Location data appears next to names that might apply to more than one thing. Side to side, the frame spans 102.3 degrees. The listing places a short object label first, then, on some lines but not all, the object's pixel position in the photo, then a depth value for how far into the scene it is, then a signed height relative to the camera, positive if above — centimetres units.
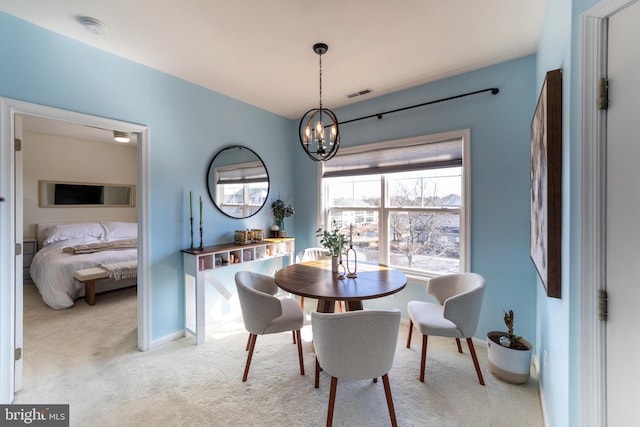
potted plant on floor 191 -111
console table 258 -57
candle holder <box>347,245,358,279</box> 221 -55
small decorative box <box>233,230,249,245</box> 319 -32
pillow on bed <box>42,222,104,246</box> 448 -35
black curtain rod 242 +117
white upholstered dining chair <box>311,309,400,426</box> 145 -76
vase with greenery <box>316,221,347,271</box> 233 -30
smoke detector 184 +137
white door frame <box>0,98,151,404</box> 177 -16
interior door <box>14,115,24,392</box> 188 -40
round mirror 306 +39
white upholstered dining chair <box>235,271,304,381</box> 195 -84
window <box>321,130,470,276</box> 272 +13
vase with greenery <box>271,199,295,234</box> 371 -1
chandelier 200 +61
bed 343 -64
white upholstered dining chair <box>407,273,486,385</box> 191 -85
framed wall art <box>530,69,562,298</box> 125 +14
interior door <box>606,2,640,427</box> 87 -2
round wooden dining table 181 -57
